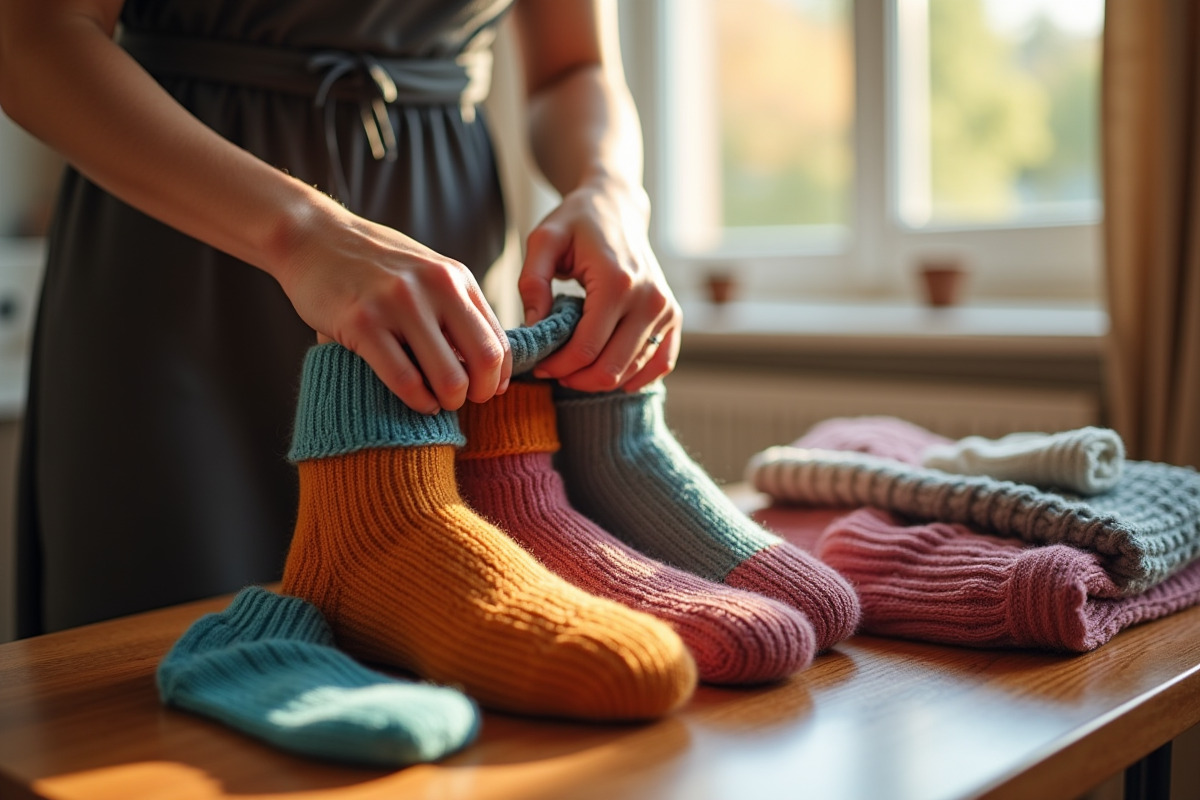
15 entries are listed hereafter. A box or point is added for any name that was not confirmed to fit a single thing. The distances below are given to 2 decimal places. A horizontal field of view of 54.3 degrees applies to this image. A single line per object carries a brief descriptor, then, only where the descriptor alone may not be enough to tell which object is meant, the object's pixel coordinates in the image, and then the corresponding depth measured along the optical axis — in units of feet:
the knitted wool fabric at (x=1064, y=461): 2.66
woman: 2.41
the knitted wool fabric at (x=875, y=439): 3.25
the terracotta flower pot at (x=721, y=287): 6.87
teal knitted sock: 1.59
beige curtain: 4.44
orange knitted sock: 1.75
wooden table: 1.56
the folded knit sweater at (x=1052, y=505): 2.35
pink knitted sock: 1.92
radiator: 5.08
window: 6.11
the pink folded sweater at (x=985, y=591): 2.16
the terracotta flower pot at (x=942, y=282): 5.95
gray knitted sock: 2.25
